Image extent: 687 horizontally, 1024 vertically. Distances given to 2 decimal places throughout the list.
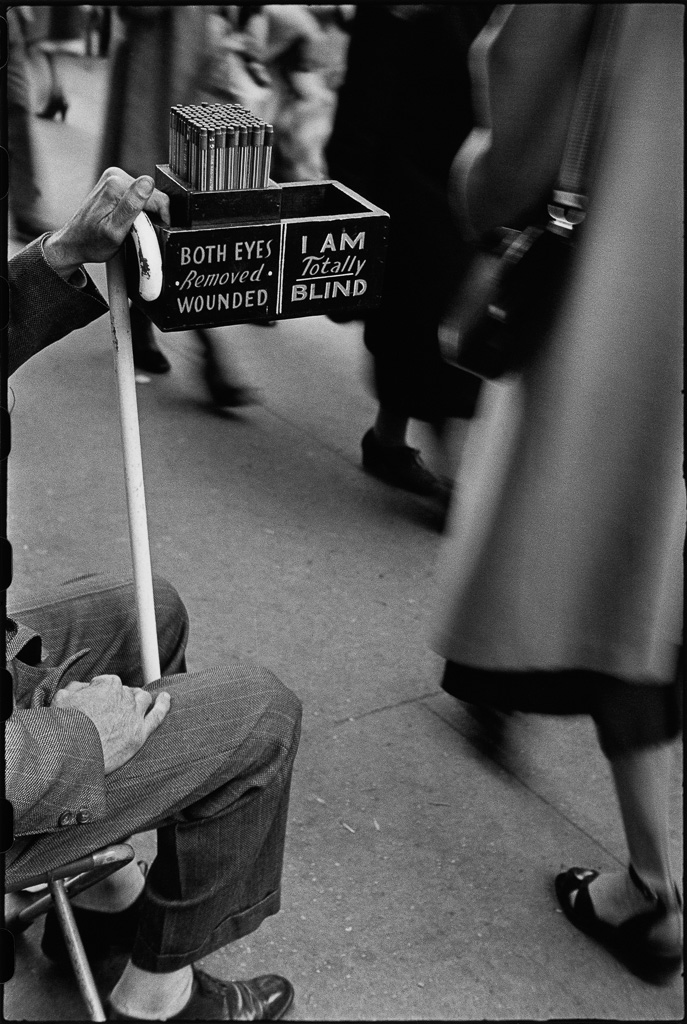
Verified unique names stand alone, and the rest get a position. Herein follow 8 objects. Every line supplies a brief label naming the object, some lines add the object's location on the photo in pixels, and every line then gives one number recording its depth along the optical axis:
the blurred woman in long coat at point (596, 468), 1.82
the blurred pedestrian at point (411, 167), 3.02
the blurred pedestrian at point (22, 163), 4.41
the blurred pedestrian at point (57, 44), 5.78
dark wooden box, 1.58
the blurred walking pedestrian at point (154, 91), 3.74
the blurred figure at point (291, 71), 4.02
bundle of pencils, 1.56
